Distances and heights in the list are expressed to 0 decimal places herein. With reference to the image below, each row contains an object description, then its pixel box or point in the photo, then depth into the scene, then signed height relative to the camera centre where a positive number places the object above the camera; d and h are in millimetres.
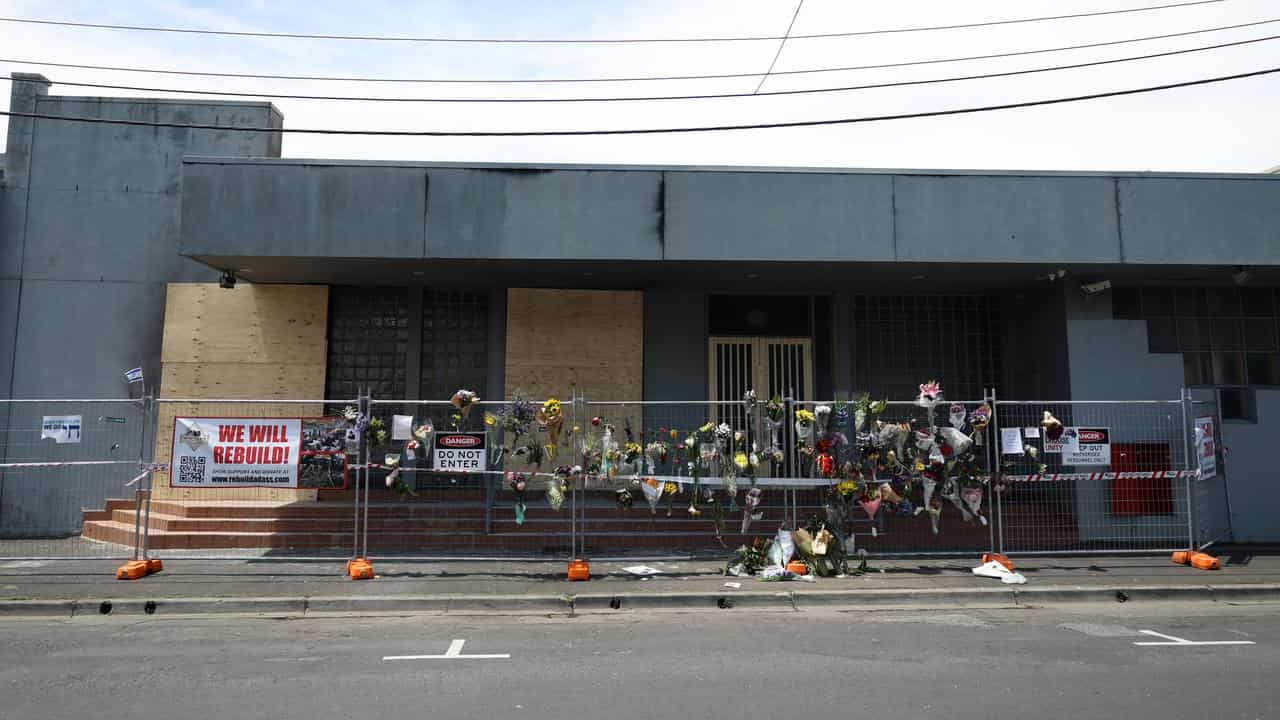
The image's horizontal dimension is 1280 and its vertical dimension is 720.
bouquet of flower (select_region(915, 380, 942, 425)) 10828 +748
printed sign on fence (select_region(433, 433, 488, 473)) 10891 -10
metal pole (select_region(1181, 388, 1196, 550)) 11155 +107
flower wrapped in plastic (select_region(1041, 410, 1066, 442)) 11047 +359
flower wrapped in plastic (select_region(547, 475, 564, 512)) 10883 -523
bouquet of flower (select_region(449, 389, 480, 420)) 10938 +698
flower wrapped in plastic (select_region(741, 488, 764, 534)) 10625 -697
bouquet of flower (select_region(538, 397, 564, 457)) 10930 +441
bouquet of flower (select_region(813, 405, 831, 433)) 10781 +482
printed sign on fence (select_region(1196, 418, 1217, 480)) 11583 +102
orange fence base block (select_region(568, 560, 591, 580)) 10367 -1493
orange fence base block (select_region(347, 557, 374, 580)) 10312 -1490
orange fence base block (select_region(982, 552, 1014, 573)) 10646 -1388
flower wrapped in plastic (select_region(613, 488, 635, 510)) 10961 -602
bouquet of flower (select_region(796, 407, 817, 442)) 10750 +391
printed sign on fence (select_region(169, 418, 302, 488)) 10633 -60
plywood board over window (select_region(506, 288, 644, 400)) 14570 +1954
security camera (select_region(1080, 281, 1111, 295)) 13312 +2730
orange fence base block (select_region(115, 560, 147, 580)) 10164 -1494
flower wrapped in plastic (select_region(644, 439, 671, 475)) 10633 -12
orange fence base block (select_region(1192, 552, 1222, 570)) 11078 -1451
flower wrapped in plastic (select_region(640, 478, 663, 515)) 10758 -483
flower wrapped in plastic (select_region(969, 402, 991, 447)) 10977 +444
